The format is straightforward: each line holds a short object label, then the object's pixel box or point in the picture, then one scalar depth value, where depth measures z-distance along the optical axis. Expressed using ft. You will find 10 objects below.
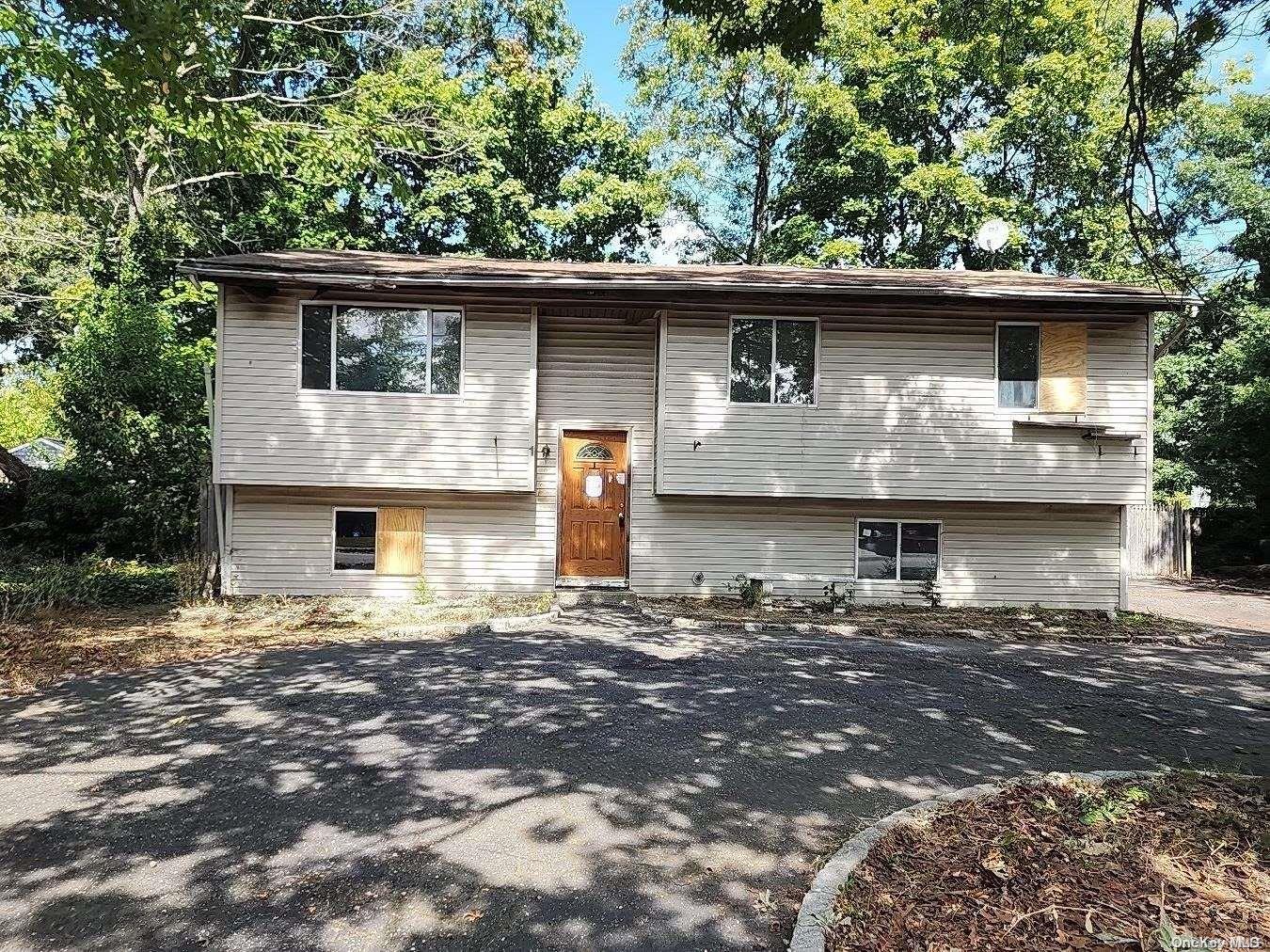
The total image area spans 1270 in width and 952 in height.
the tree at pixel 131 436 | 41.81
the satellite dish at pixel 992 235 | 50.67
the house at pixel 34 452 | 69.04
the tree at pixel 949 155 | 70.85
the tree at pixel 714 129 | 83.39
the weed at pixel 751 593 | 36.73
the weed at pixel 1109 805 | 11.89
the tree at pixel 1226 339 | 59.00
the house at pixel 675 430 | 36.35
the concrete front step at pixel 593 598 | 36.09
